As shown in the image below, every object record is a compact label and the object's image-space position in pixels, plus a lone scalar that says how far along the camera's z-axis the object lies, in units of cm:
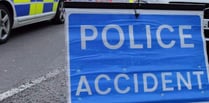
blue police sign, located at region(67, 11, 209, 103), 276
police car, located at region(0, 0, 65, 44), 709
